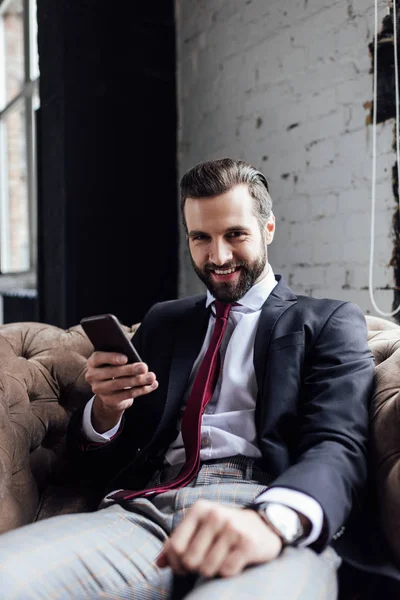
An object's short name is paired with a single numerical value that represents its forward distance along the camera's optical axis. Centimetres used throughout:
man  101
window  543
